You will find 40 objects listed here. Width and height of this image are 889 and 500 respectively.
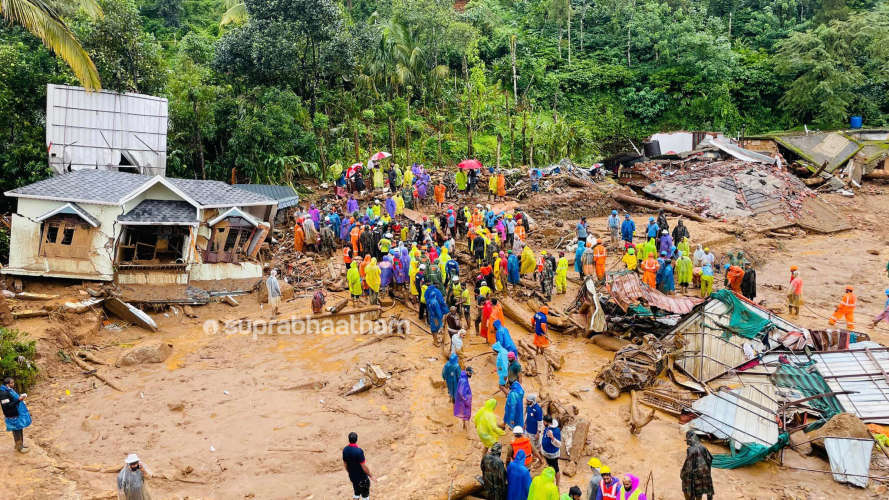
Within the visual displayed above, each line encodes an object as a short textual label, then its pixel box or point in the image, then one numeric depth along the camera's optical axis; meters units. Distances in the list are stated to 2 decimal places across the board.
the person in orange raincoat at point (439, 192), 24.38
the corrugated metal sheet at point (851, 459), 9.18
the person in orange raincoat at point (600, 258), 17.27
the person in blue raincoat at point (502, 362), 11.76
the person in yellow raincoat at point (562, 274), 16.92
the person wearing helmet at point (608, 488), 7.93
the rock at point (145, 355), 13.30
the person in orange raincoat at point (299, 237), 20.14
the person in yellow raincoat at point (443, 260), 15.44
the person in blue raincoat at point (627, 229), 20.22
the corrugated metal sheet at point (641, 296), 13.89
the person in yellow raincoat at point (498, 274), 16.64
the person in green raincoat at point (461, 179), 26.08
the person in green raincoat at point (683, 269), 17.00
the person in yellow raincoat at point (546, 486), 7.61
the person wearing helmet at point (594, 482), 8.05
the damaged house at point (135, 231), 15.70
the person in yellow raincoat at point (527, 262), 17.16
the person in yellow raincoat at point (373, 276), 15.49
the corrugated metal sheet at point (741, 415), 10.09
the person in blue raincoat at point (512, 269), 16.80
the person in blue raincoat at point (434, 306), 13.92
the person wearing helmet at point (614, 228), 21.09
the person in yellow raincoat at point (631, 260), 17.53
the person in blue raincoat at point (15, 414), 9.52
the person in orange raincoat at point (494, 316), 13.52
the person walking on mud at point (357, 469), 8.26
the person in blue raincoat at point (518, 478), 8.20
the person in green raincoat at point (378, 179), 25.39
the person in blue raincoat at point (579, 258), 17.94
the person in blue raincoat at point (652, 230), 18.74
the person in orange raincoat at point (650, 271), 16.34
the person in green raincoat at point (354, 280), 15.63
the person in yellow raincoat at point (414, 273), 15.58
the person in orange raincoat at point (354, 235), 18.92
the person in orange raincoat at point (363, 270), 16.12
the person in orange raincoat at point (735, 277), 16.22
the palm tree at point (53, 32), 10.84
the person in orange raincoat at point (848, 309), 14.50
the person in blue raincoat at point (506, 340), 11.98
